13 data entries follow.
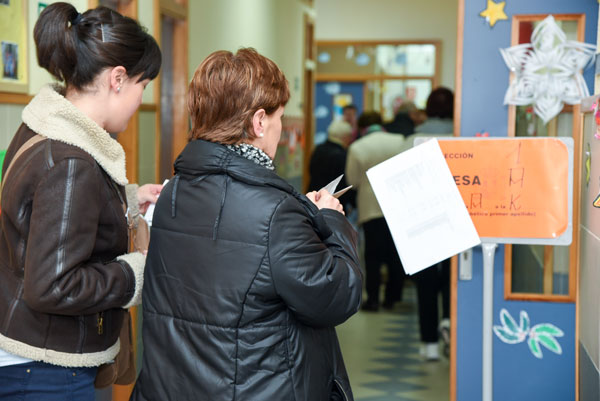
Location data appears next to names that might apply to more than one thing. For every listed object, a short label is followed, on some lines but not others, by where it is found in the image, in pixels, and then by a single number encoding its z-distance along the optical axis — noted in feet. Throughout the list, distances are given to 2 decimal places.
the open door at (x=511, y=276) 10.09
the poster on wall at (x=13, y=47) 8.03
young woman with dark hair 5.41
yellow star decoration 10.05
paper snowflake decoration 9.91
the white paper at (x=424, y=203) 8.04
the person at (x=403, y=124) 20.36
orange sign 8.37
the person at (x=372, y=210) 20.02
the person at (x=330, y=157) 22.88
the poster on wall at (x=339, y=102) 42.34
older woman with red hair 5.36
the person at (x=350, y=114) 31.35
